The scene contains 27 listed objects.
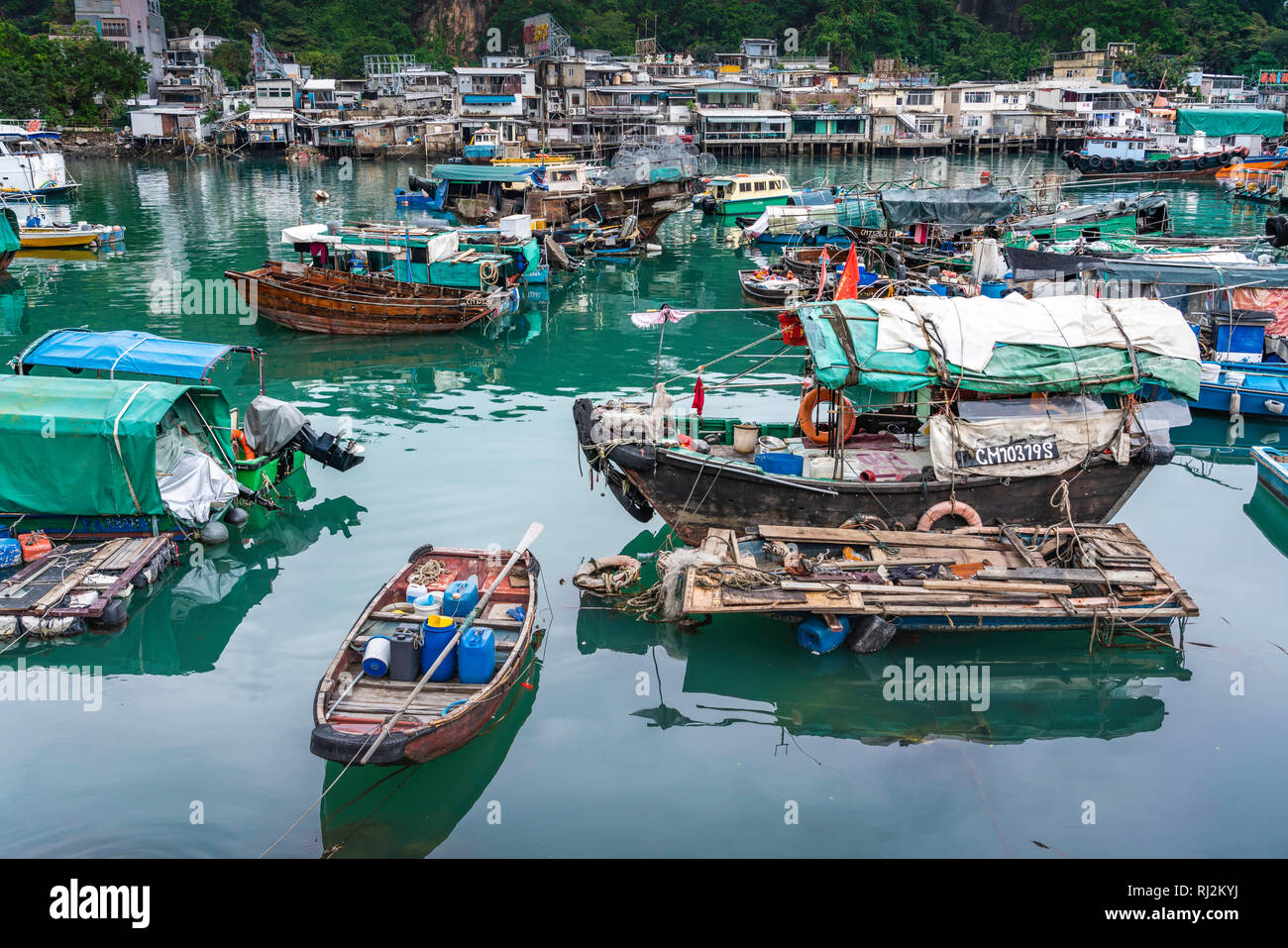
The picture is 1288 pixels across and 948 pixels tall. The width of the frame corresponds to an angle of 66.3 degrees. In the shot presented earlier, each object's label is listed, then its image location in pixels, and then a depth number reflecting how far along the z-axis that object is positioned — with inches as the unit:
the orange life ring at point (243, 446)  620.1
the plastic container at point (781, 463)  524.7
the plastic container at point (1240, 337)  796.6
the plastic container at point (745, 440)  559.2
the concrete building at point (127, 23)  3157.0
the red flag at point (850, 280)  625.3
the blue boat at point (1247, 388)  761.6
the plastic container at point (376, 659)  384.2
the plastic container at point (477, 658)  383.6
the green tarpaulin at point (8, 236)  1219.9
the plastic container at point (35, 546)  514.1
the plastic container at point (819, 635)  434.9
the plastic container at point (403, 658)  383.2
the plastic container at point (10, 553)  503.2
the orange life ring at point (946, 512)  515.8
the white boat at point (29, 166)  1652.3
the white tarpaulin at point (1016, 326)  514.0
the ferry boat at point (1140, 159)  2346.2
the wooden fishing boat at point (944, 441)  511.2
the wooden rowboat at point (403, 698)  343.9
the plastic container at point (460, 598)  419.5
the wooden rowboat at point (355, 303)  1004.6
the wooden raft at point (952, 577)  435.5
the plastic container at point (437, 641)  390.6
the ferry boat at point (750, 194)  1759.4
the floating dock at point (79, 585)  461.7
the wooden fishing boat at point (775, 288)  1095.0
